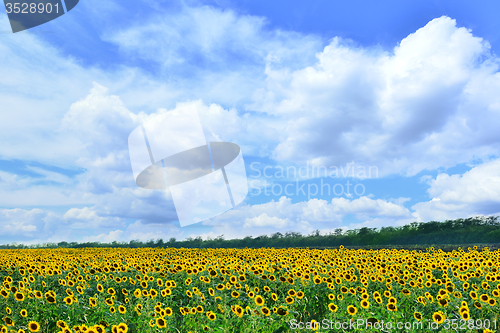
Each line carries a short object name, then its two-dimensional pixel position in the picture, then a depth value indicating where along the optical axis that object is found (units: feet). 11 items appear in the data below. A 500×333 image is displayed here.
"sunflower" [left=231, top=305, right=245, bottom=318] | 20.74
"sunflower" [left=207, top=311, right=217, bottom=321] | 20.62
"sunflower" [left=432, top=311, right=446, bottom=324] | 21.13
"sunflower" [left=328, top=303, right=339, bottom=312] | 22.62
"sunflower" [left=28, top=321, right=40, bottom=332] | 18.41
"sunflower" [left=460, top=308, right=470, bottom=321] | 21.09
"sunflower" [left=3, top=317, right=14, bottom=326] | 20.69
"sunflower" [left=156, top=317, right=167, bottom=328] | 19.20
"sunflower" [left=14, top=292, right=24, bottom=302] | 24.45
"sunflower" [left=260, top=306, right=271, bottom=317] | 21.35
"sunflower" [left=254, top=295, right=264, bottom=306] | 22.84
